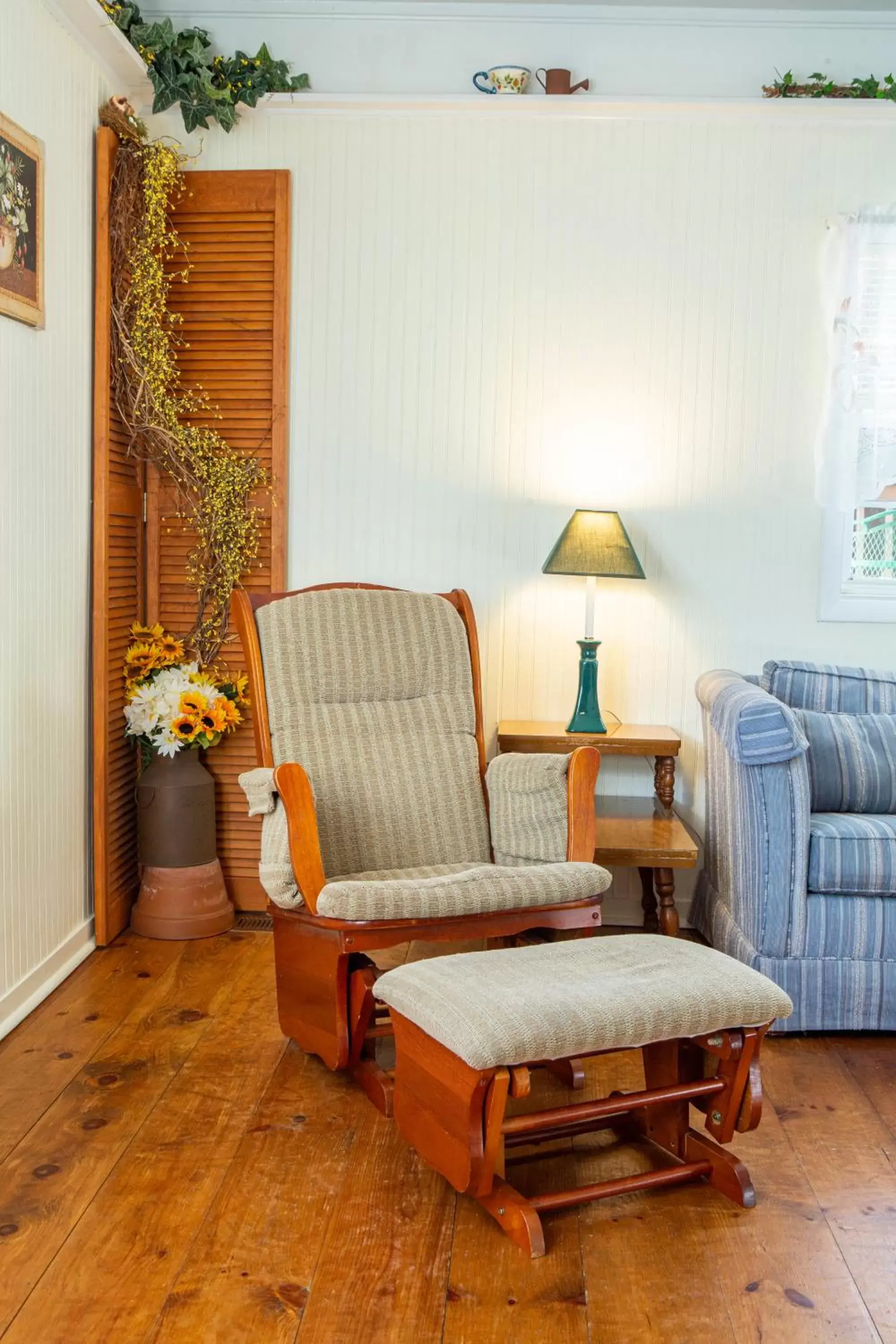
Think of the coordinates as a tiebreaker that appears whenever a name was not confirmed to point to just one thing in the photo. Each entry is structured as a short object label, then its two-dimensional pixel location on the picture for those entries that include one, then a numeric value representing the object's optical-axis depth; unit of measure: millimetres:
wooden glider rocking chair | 2453
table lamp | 3400
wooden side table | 3119
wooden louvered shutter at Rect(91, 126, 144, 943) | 3359
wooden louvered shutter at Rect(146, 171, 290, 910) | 3645
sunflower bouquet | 3443
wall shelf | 3541
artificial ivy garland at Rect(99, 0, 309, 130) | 3447
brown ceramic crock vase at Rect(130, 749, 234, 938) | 3486
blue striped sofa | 2861
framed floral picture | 2738
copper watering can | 3549
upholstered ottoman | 1902
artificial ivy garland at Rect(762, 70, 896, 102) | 3496
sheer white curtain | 3574
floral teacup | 3541
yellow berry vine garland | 3426
